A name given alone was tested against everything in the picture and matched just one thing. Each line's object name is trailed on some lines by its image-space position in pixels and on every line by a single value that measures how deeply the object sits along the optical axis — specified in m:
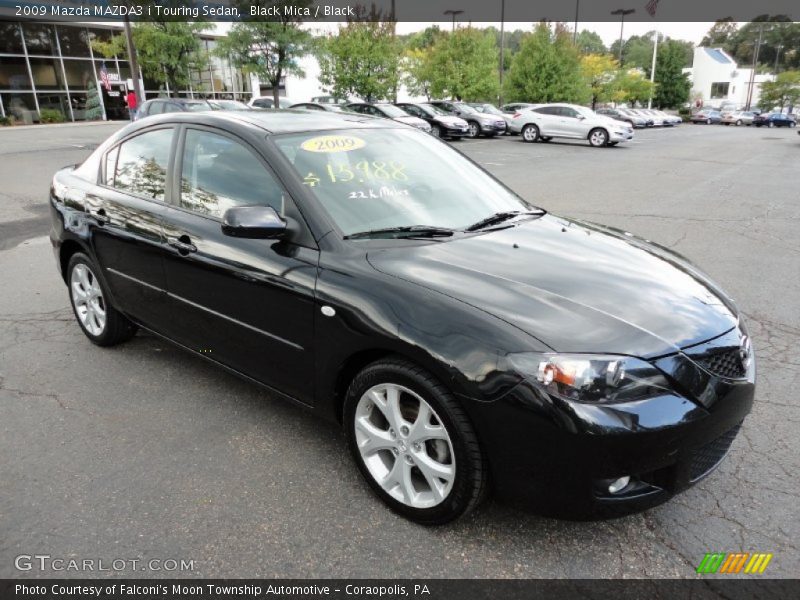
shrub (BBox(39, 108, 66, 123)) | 35.75
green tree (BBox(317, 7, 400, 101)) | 28.11
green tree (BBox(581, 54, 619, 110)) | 51.78
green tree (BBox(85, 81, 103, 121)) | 37.62
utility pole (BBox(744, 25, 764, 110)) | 85.97
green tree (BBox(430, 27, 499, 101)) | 34.22
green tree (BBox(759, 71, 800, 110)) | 72.12
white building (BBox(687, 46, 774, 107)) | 89.81
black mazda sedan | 2.18
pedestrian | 25.75
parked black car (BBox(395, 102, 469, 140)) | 25.22
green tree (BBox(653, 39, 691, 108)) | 75.00
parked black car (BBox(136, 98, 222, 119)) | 17.23
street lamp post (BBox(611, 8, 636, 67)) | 67.30
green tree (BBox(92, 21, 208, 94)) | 26.58
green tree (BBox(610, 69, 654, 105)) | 55.00
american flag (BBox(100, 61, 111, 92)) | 36.50
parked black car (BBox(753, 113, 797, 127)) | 59.28
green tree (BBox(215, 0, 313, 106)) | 23.14
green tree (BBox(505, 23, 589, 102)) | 37.47
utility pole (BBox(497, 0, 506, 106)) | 41.94
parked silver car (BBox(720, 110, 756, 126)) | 62.91
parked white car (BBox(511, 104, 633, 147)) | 25.02
